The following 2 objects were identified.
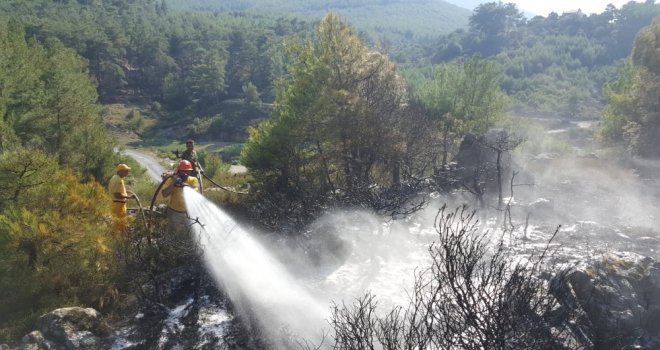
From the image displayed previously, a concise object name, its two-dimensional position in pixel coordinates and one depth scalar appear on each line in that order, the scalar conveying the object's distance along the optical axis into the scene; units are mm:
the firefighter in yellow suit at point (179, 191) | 10859
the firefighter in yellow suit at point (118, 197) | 11195
